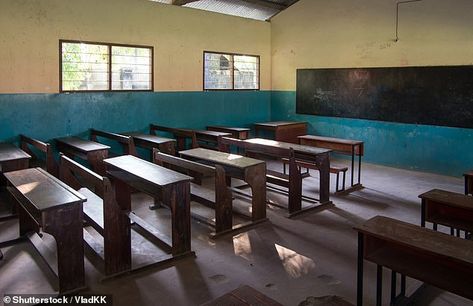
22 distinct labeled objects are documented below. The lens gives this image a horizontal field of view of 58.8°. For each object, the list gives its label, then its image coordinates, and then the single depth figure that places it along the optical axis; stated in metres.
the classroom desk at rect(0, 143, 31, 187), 4.59
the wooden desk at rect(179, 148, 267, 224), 4.32
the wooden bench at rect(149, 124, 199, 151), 6.64
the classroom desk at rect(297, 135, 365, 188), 6.15
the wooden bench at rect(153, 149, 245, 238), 4.11
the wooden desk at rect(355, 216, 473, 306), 2.26
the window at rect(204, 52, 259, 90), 8.18
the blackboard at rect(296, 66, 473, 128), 6.54
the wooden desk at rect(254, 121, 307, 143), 8.20
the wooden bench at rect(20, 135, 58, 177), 5.12
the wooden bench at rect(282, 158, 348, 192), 5.67
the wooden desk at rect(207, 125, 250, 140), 7.33
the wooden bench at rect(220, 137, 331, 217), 4.84
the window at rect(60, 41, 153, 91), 6.34
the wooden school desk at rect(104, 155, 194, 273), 3.35
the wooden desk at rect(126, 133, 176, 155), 6.01
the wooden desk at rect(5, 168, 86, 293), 2.88
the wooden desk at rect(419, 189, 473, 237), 3.20
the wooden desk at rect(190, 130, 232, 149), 6.81
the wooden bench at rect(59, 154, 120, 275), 3.26
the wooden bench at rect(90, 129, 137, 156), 5.92
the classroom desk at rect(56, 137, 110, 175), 5.36
